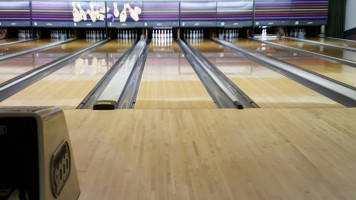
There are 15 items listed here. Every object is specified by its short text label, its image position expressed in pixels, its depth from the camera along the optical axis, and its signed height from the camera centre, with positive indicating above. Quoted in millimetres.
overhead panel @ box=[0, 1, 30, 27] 8055 +272
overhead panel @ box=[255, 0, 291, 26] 8406 +319
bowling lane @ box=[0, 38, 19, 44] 7453 -238
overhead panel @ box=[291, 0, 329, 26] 8500 +345
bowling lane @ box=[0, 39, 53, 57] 5887 -299
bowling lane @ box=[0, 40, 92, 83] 4059 -393
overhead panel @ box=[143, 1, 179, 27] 8234 +269
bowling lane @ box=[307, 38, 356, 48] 6750 -244
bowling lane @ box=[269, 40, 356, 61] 5438 -317
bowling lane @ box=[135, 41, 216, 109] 2928 -488
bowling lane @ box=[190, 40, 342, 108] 2906 -482
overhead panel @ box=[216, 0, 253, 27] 8375 +296
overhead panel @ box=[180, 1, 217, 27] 8312 +273
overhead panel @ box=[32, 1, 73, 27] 8148 +258
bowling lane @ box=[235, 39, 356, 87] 3861 -401
